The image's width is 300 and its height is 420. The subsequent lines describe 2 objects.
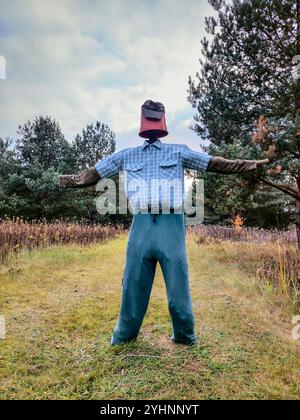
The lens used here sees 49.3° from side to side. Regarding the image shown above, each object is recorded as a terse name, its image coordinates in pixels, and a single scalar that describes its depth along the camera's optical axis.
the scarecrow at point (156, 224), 2.76
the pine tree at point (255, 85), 6.16
